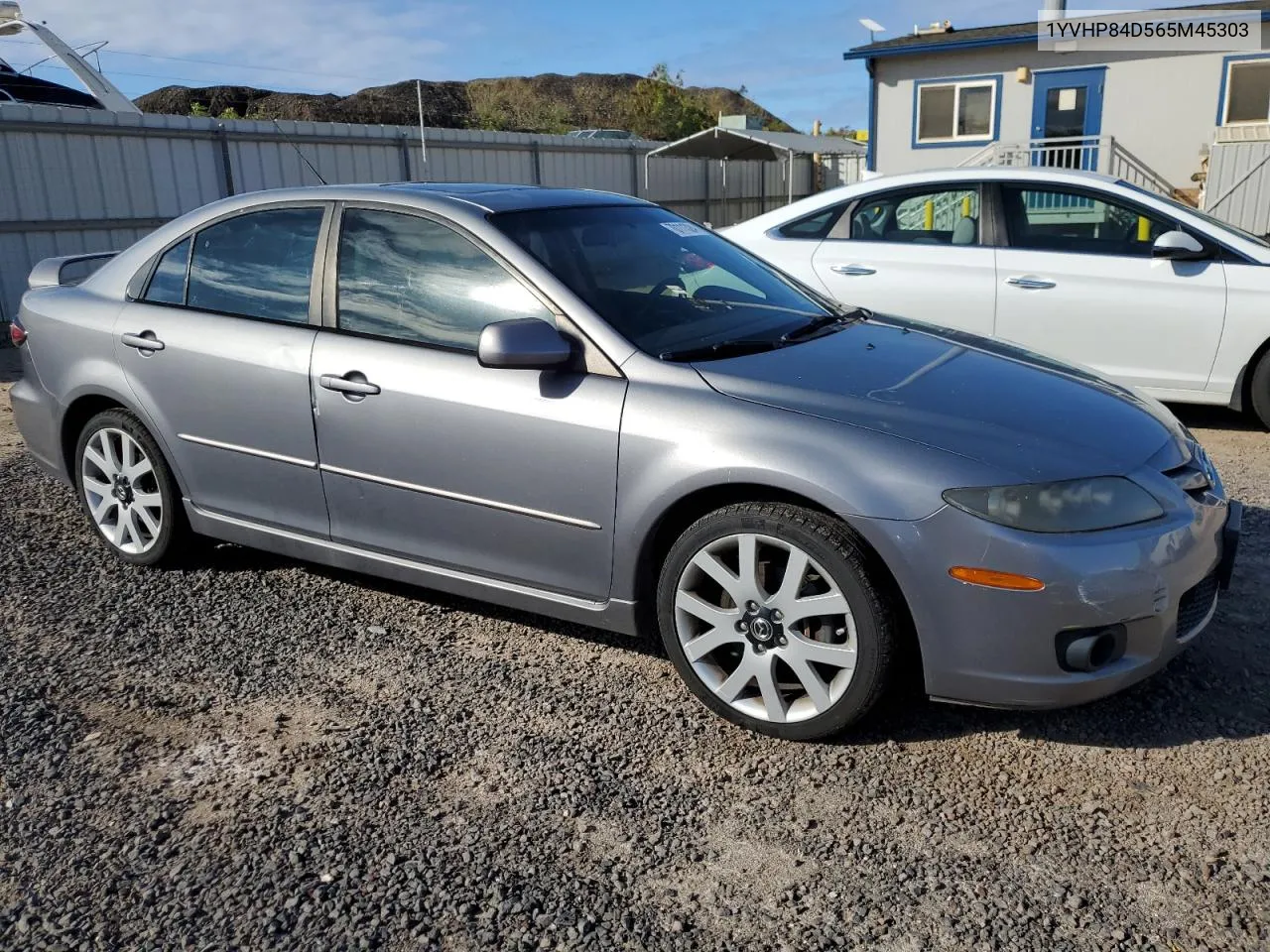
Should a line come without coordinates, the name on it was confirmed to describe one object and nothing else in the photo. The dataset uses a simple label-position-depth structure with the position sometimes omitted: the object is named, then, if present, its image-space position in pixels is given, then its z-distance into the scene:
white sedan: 6.23
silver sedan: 2.89
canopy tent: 23.03
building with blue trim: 18.02
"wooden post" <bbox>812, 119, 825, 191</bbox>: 27.84
